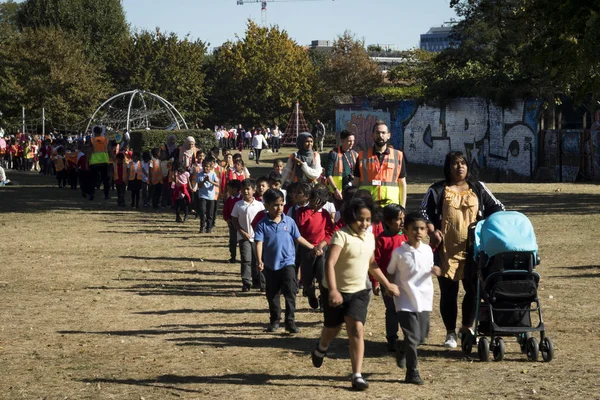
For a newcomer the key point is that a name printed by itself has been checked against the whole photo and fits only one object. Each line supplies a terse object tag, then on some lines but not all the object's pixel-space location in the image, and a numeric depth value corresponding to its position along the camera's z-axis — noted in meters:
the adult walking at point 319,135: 53.94
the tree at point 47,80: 63.56
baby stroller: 8.33
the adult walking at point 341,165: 12.55
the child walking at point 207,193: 19.28
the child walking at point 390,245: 8.81
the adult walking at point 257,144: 46.83
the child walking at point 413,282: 7.86
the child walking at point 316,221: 10.57
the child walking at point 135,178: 26.52
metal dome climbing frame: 50.91
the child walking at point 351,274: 7.71
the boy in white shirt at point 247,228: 12.81
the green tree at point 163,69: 72.62
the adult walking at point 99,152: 28.52
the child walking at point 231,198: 14.11
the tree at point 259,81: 75.62
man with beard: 10.89
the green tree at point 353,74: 77.31
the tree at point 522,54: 21.23
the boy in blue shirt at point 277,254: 10.08
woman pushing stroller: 8.95
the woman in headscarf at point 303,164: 13.36
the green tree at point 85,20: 77.62
